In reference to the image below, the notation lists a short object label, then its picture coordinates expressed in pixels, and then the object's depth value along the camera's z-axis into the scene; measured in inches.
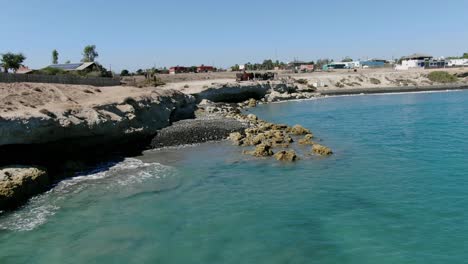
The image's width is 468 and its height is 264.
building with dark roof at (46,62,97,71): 3444.9
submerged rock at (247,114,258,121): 2332.4
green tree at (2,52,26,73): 3142.2
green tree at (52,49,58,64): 5374.0
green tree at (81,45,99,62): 5748.0
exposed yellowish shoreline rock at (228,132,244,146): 1658.5
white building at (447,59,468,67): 7043.3
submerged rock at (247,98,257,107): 3558.1
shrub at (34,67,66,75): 2906.7
